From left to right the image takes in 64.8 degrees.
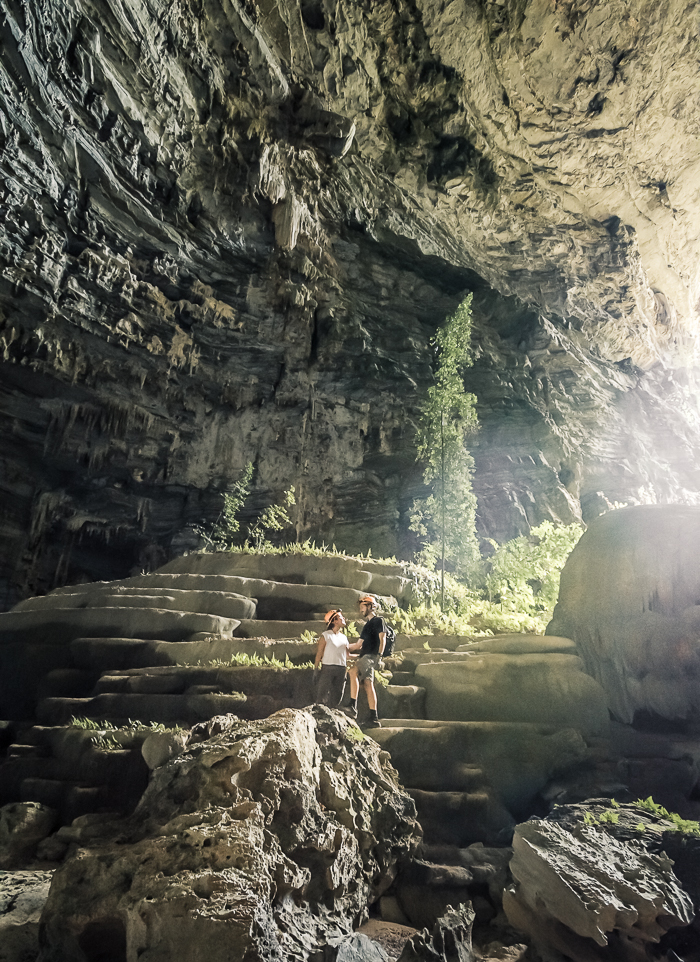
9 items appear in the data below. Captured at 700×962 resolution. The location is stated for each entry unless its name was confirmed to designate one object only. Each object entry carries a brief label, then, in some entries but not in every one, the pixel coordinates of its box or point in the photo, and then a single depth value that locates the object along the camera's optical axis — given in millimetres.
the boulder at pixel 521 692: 7234
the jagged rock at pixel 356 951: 3889
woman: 7340
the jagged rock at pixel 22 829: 6238
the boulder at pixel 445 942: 3816
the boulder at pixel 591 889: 3982
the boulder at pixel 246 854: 3297
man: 7129
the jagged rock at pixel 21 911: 4176
